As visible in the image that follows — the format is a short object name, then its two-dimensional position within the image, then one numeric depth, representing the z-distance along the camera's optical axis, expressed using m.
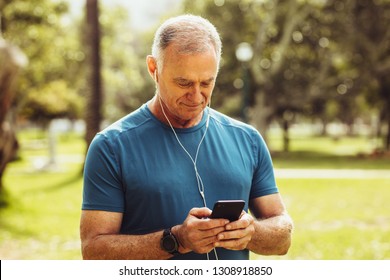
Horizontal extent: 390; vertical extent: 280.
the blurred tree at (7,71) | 7.60
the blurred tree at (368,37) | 29.70
